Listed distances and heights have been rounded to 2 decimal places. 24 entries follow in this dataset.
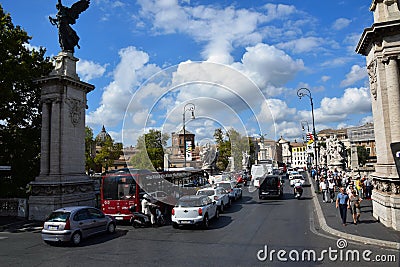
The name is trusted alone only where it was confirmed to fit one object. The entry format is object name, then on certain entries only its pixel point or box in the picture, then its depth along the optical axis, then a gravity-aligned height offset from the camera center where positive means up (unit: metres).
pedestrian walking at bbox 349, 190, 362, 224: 13.80 -2.16
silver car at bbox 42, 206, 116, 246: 11.86 -2.23
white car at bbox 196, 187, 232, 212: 19.18 -1.95
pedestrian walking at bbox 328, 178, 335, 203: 21.52 -1.94
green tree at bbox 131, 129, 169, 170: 58.20 +3.85
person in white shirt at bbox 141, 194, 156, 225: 16.12 -2.17
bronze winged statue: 21.88 +10.41
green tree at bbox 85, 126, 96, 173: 67.42 +5.14
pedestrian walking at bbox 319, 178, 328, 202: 21.28 -1.92
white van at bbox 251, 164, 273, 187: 42.28 -0.94
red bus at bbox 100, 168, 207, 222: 16.75 -1.30
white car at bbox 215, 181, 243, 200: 24.11 -1.91
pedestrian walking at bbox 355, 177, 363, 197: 20.81 -1.75
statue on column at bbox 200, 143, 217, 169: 36.19 +1.05
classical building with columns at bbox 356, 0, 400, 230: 13.61 +3.29
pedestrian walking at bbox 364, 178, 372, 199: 21.81 -2.03
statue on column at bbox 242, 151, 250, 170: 46.33 +0.91
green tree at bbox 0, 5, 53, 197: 22.28 +4.32
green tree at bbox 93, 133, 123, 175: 68.94 +3.52
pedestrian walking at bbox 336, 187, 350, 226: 13.68 -1.87
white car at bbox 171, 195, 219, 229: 14.40 -2.18
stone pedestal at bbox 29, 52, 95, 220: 18.88 +1.64
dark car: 25.52 -1.94
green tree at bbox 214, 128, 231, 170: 46.31 +2.33
